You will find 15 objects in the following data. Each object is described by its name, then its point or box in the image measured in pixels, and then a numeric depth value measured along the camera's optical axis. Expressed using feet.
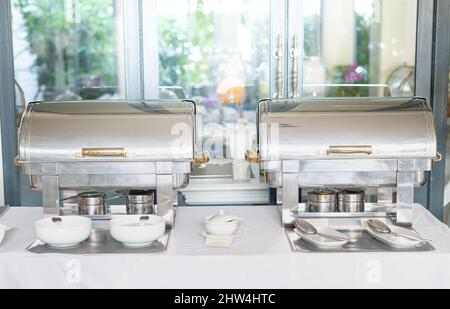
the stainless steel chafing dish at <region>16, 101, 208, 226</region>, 5.64
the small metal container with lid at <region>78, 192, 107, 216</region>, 5.91
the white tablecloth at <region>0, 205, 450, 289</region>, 4.84
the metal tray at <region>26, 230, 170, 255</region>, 4.97
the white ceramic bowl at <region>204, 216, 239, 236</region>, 5.35
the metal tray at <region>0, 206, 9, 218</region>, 6.30
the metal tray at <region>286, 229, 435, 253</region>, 4.95
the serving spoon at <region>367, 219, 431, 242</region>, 5.11
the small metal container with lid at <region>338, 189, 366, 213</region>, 5.97
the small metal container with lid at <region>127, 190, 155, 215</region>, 5.97
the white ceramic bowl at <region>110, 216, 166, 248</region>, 4.97
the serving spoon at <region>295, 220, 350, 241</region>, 5.15
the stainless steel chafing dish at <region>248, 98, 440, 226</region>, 5.63
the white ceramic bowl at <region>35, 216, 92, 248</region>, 4.96
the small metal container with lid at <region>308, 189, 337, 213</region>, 5.94
